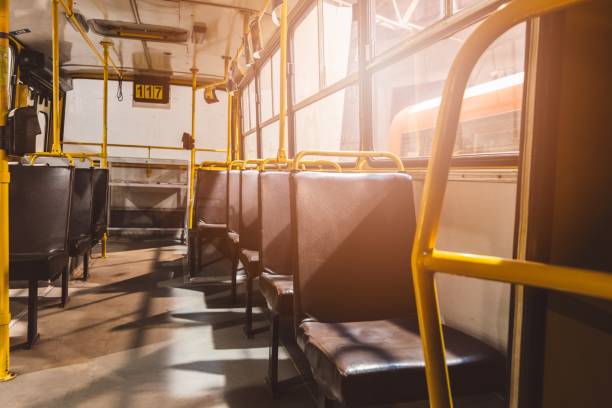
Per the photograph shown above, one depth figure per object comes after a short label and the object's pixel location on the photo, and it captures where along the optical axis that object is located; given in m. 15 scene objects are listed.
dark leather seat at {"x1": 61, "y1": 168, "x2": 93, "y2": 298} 3.84
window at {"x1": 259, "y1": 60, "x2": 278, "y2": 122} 6.39
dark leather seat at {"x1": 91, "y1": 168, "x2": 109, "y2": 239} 4.37
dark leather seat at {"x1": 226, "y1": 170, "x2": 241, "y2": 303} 3.48
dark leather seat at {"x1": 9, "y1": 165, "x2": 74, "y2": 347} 2.78
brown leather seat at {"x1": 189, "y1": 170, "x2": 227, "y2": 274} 4.78
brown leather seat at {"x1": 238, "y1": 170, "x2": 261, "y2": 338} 3.08
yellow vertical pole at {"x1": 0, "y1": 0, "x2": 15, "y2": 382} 2.01
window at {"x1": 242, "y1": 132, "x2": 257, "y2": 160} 7.74
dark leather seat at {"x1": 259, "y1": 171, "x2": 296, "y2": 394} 2.15
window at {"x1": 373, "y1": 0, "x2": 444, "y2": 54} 2.57
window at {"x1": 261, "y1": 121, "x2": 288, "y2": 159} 6.30
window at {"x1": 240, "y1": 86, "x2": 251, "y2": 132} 8.06
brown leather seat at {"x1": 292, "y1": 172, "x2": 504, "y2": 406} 1.45
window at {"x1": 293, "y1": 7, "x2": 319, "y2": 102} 4.36
